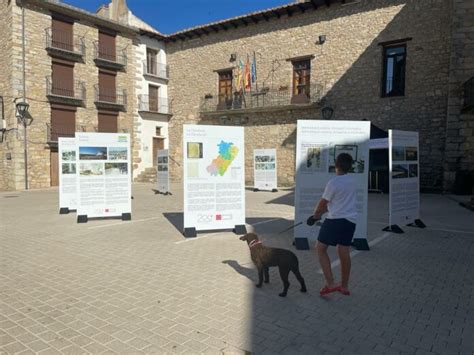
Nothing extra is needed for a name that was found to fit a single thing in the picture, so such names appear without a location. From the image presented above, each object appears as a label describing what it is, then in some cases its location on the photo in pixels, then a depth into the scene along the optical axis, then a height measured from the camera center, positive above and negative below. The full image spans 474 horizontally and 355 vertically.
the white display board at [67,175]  10.20 -0.28
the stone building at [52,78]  19.42 +5.29
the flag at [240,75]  22.06 +5.81
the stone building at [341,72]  14.75 +5.20
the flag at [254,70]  21.78 +6.05
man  3.76 -0.56
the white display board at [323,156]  6.19 +0.22
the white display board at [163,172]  15.71 -0.25
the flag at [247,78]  21.83 +5.53
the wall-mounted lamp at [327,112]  18.28 +2.93
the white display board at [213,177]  6.85 -0.20
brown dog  3.88 -1.05
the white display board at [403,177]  7.36 -0.17
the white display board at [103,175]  8.52 -0.23
